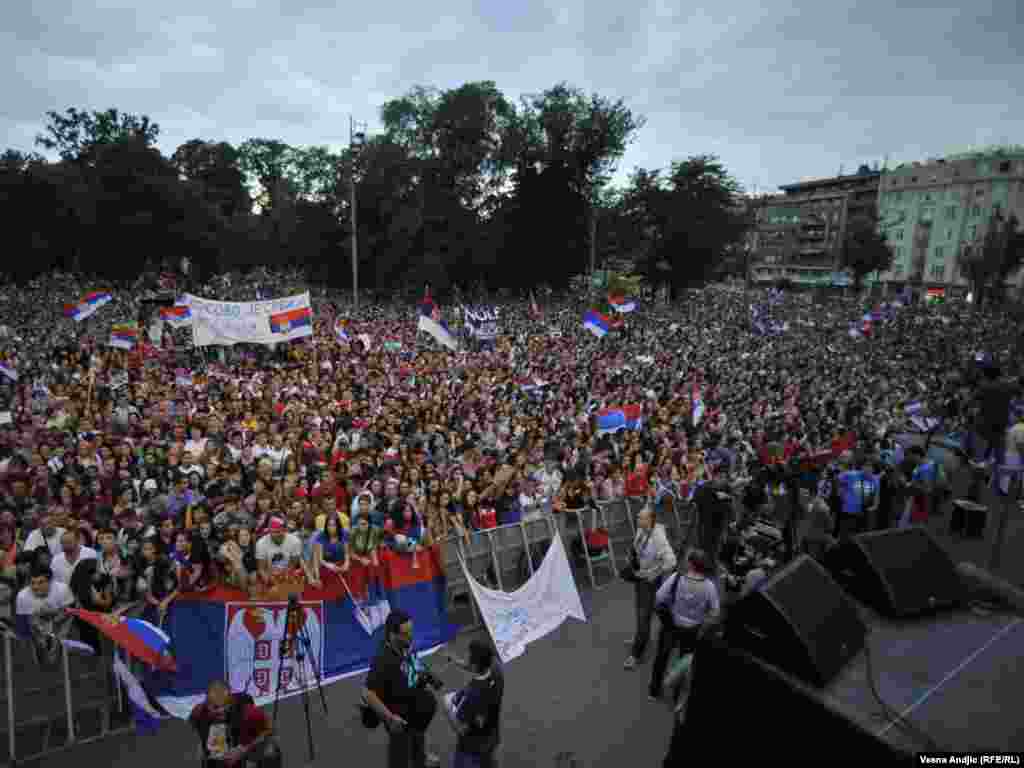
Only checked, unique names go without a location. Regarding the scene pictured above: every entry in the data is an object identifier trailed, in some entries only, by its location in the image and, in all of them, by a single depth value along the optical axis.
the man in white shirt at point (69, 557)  5.61
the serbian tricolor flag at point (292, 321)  17.14
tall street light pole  25.12
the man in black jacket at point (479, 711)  3.71
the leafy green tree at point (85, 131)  55.19
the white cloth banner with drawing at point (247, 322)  16.44
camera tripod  4.81
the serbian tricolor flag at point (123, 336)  14.39
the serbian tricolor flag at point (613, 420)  12.53
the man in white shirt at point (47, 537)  6.09
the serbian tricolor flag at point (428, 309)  18.22
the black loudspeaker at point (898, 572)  3.17
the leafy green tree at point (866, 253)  71.44
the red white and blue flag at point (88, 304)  16.17
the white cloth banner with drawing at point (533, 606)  5.84
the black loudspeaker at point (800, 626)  2.62
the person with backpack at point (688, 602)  4.98
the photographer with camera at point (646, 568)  5.79
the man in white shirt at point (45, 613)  4.90
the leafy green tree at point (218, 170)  80.56
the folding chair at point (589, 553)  7.94
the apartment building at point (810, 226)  89.62
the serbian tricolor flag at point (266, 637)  5.22
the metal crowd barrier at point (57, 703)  4.75
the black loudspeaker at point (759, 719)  2.32
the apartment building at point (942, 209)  68.81
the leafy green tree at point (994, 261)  45.69
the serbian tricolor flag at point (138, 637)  4.79
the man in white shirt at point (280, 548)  6.16
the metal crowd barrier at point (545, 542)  6.88
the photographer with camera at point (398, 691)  3.82
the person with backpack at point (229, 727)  3.79
